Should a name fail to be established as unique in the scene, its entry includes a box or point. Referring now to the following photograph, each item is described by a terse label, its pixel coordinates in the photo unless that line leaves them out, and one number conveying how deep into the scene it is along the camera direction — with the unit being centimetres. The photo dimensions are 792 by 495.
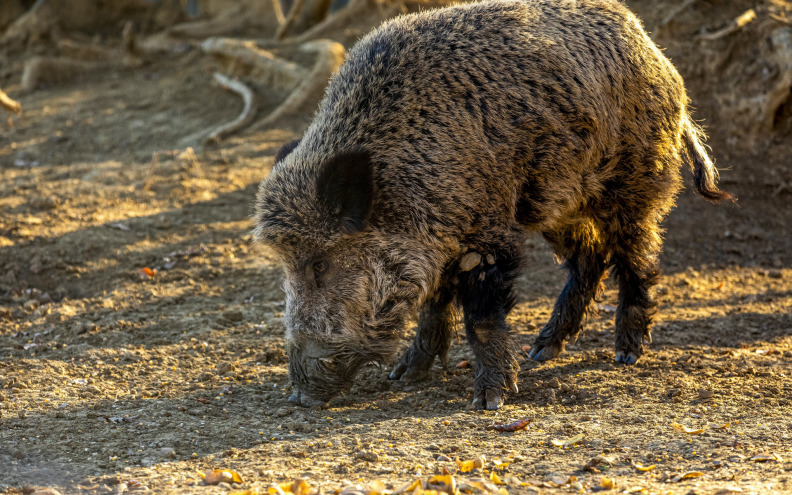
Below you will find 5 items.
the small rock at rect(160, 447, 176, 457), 798
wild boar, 938
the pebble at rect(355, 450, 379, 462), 785
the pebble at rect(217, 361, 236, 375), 1078
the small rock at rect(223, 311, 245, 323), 1270
